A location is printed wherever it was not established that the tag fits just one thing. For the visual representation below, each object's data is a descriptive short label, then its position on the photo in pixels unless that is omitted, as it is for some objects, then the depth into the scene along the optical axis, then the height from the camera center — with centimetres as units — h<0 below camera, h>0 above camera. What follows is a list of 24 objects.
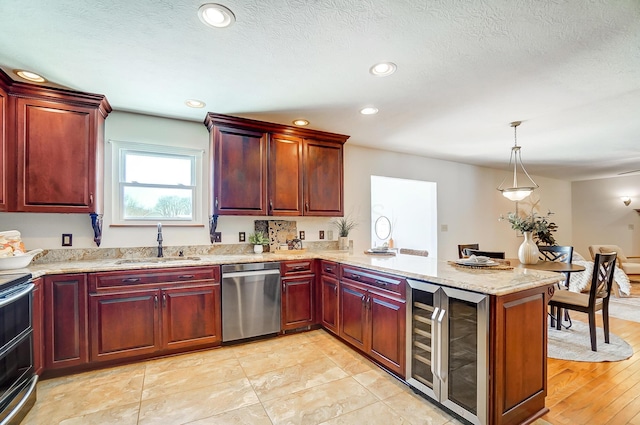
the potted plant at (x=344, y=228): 430 -24
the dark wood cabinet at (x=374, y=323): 235 -98
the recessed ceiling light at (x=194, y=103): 296 +108
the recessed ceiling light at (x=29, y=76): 235 +110
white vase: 347 -47
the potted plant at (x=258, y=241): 369 -36
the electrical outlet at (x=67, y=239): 297 -26
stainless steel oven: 181 -89
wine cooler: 177 -89
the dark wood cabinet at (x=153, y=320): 261 -99
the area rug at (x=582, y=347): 284 -138
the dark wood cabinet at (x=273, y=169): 335 +51
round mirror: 585 -31
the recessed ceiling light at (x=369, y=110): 310 +105
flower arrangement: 345 -15
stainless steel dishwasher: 307 -92
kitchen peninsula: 176 -75
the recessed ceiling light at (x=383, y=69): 225 +109
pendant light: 360 +25
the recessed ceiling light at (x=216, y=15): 165 +112
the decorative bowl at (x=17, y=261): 231 -38
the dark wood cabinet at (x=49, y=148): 252 +56
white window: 322 +32
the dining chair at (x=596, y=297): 298 -91
